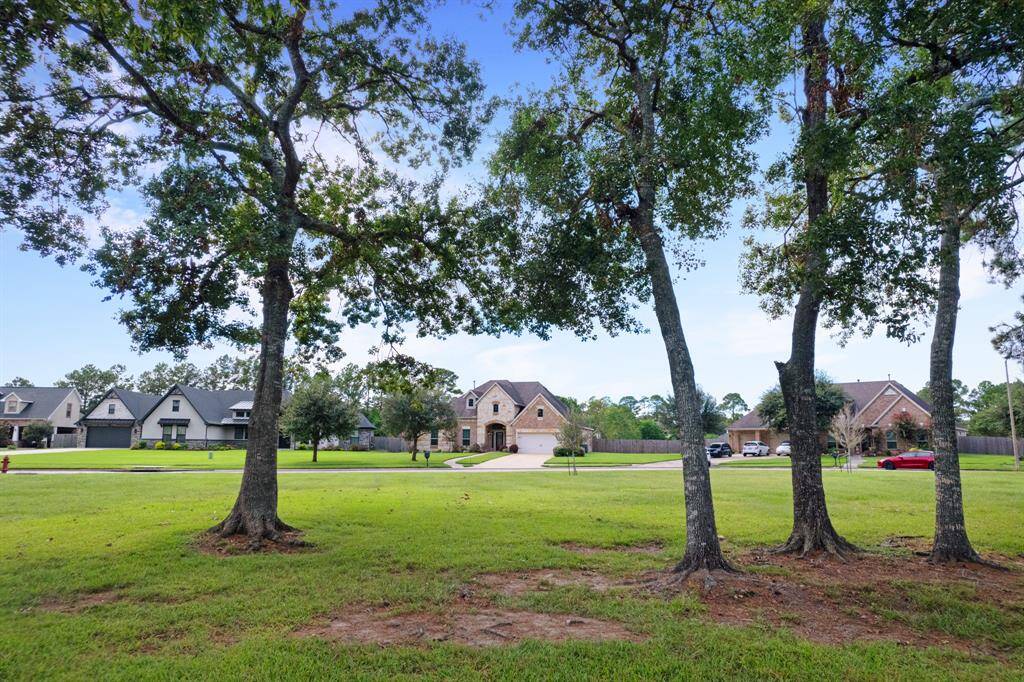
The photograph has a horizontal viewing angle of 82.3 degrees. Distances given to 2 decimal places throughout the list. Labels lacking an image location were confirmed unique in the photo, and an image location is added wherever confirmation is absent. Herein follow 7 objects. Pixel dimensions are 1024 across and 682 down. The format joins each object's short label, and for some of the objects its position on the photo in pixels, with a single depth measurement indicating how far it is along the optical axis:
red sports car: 31.52
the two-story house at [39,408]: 56.84
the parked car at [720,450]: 49.14
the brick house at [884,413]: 44.97
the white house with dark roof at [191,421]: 54.59
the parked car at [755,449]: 47.62
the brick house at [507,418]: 52.34
